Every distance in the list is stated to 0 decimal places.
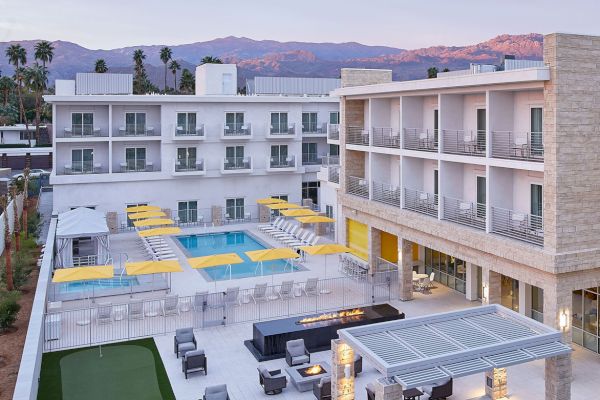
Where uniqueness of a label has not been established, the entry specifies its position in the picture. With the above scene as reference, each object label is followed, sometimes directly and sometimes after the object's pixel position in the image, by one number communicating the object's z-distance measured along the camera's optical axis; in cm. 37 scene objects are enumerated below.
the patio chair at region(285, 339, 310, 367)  1744
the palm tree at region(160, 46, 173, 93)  9950
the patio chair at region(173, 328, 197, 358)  1823
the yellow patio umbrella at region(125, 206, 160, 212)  3753
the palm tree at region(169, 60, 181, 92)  9981
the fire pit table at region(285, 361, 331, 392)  1595
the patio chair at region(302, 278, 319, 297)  2400
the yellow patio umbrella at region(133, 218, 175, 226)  3311
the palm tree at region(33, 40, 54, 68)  9256
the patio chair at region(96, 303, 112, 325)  2111
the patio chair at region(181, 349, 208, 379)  1672
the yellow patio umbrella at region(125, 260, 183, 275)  2312
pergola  1203
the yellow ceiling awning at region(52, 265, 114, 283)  2180
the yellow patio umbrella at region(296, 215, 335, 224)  3322
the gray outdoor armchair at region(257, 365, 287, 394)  1555
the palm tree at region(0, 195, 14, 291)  2422
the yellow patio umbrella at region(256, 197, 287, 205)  4025
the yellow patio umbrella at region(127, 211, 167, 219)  3528
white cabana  2988
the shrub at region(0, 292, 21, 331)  2034
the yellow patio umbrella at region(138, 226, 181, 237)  3067
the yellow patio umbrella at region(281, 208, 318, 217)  3572
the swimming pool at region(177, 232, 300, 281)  2994
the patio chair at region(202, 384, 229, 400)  1421
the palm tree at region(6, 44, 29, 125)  8850
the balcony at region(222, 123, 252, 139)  4306
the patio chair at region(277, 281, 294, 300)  2378
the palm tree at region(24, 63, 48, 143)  8414
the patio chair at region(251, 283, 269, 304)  2334
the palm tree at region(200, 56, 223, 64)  8728
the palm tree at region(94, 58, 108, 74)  8706
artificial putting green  1598
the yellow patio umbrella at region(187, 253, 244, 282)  2416
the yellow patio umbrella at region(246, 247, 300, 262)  2500
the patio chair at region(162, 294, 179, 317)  2168
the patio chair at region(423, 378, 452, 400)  1512
